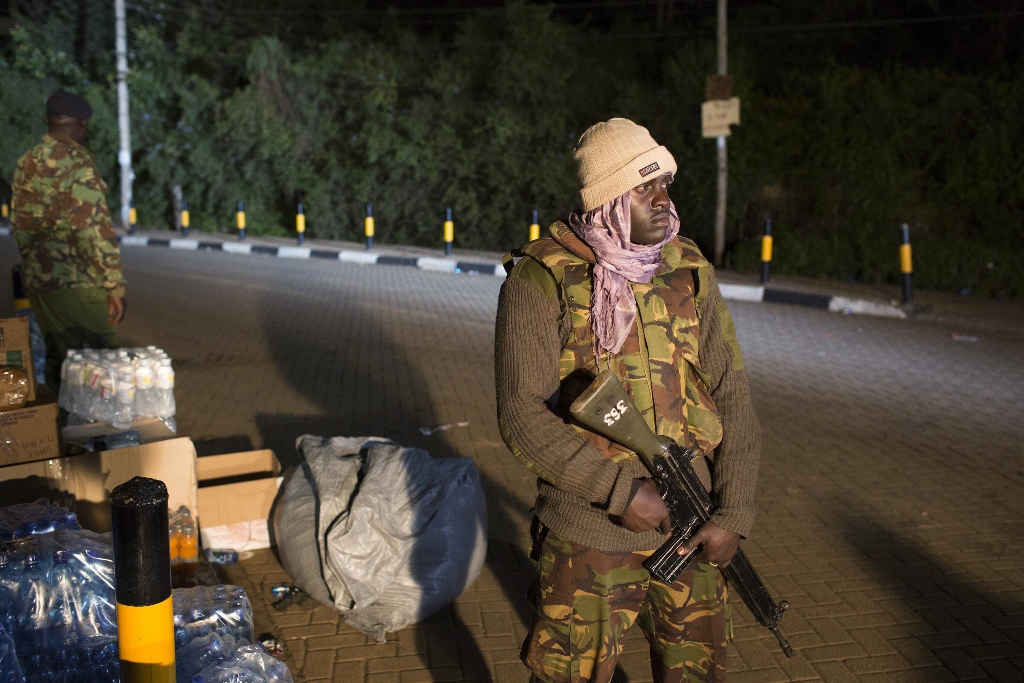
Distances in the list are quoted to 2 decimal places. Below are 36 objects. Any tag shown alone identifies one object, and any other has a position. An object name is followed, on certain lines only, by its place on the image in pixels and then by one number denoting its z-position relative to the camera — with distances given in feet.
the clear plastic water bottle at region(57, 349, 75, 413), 16.16
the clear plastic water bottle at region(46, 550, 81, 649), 9.16
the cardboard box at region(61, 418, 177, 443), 14.65
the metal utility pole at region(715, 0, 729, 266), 54.02
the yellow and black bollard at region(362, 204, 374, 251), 61.87
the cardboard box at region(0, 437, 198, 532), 12.26
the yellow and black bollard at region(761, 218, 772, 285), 47.73
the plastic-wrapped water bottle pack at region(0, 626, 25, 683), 8.07
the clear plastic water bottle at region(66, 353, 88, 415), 16.15
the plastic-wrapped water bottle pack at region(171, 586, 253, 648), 10.27
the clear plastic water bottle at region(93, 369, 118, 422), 16.21
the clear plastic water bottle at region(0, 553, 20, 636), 8.93
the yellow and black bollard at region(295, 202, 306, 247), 65.82
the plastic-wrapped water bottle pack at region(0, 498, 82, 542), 10.21
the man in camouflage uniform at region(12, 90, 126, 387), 17.57
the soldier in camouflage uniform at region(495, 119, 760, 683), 7.91
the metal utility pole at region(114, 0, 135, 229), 73.61
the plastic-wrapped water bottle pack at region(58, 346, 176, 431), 16.19
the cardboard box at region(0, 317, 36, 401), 12.96
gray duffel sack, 12.88
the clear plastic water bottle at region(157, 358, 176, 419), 17.22
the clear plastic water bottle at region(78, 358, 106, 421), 16.16
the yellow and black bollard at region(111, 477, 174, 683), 6.41
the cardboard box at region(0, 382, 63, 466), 12.24
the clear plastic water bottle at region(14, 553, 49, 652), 9.05
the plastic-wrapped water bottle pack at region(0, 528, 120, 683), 8.92
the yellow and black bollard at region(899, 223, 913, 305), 40.83
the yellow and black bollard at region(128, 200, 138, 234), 74.63
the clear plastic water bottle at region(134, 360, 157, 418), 16.89
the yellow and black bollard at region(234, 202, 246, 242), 68.44
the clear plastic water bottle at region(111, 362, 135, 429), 16.48
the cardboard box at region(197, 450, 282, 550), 14.70
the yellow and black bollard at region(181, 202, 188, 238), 70.94
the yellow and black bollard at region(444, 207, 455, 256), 57.42
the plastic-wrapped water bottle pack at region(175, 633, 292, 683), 9.16
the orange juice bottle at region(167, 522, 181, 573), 13.56
